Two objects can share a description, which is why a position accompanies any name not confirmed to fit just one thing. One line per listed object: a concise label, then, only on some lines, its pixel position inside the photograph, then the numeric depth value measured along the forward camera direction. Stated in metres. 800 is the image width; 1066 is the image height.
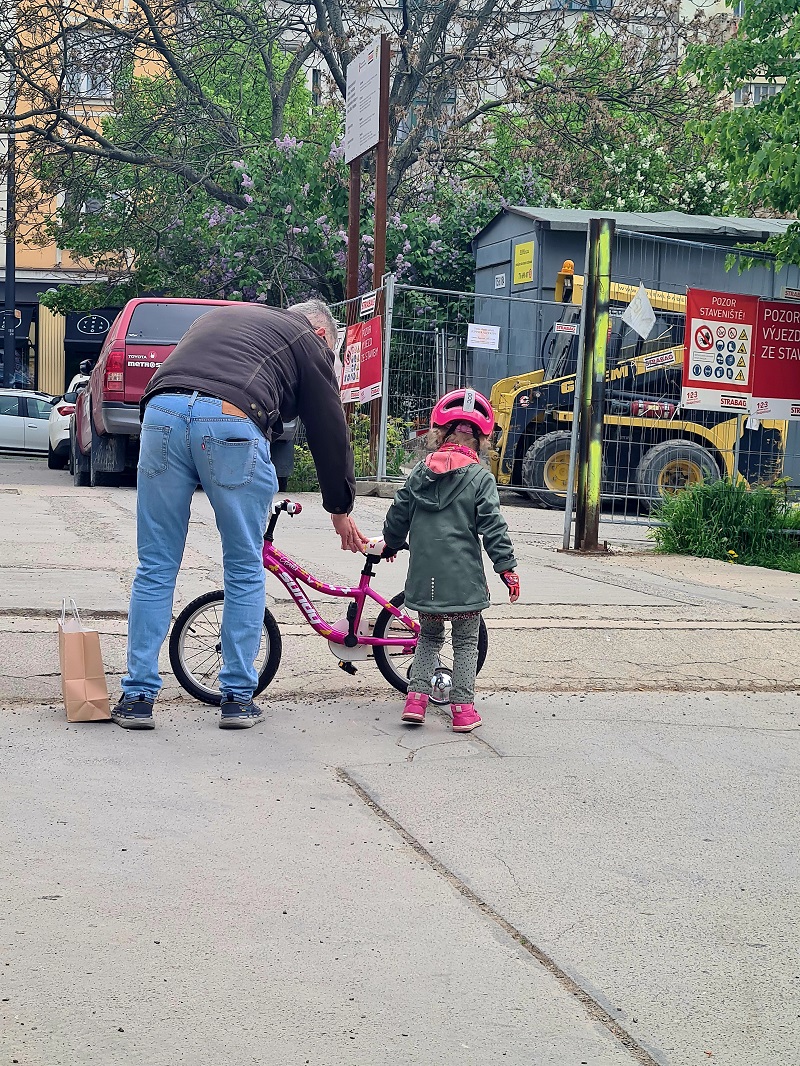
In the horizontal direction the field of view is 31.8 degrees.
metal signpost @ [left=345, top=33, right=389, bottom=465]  15.27
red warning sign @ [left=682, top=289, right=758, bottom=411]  10.38
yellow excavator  12.55
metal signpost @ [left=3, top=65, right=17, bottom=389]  36.75
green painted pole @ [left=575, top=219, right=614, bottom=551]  10.05
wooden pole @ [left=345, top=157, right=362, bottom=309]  16.61
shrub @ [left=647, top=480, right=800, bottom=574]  10.62
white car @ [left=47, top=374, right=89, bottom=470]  20.14
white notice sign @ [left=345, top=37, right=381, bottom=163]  15.62
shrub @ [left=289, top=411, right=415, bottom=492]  14.23
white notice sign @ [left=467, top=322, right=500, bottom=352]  14.19
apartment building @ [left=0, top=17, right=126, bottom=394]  39.78
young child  5.31
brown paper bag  5.06
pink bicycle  5.48
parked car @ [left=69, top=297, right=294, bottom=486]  12.77
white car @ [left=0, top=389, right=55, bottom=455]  25.89
